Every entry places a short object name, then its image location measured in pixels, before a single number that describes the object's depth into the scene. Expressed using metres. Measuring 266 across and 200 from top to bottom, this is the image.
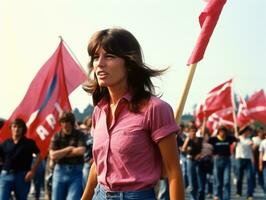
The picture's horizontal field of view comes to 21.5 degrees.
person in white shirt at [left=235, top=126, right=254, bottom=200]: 15.68
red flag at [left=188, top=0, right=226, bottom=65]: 3.88
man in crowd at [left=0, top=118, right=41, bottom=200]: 8.61
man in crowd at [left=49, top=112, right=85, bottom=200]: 8.18
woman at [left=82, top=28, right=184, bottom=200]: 3.00
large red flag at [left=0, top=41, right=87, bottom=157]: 11.71
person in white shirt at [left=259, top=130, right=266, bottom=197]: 14.59
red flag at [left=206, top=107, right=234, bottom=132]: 22.08
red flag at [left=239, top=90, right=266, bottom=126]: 22.70
